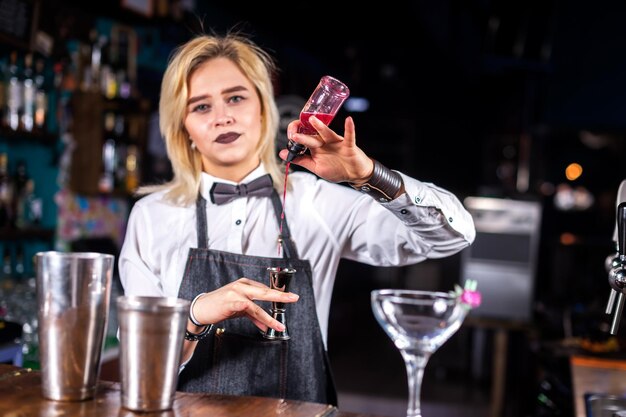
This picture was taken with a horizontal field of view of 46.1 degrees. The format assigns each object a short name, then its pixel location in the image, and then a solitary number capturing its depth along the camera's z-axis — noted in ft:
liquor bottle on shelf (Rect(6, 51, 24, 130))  11.78
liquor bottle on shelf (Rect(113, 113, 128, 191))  14.48
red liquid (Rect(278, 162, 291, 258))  6.61
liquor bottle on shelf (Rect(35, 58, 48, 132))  12.41
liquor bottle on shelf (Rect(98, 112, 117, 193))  14.15
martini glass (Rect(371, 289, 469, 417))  4.18
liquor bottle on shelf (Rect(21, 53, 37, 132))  12.04
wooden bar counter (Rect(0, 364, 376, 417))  3.99
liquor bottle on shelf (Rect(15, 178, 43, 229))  12.86
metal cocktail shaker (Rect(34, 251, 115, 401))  4.04
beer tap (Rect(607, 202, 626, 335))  5.00
